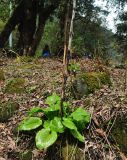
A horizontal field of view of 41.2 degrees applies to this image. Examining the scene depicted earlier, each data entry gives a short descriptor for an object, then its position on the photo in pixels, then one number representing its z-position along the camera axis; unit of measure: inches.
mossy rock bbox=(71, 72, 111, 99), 100.8
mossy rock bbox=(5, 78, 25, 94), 116.7
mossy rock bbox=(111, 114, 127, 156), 80.6
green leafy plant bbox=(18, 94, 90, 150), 77.1
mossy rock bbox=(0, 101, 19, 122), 98.5
